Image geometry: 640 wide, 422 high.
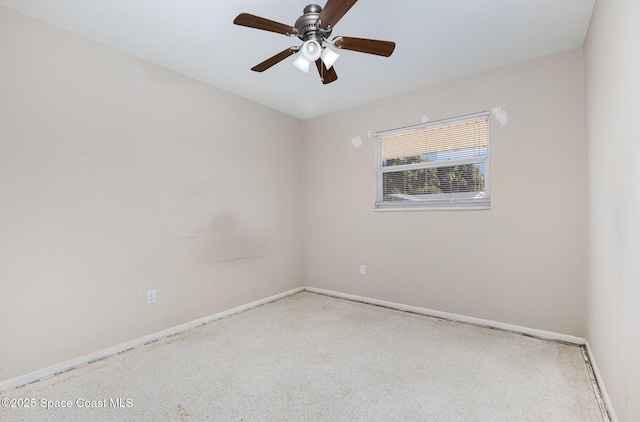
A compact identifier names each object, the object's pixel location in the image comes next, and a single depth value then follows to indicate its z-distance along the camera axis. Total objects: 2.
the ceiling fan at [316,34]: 1.58
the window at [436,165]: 2.92
